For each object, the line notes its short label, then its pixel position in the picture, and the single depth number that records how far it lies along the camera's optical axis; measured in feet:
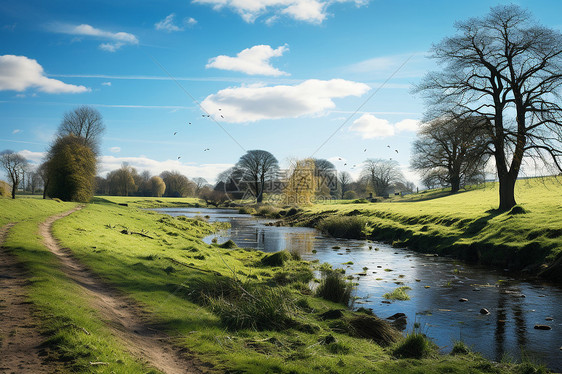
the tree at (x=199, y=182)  568.73
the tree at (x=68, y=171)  142.10
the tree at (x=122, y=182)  451.53
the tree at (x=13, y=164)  195.72
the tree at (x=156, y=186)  488.02
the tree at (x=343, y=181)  434.96
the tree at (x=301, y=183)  244.01
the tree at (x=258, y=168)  331.16
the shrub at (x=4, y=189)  164.02
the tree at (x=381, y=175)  353.61
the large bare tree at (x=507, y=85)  88.99
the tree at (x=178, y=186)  524.93
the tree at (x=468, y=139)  92.94
